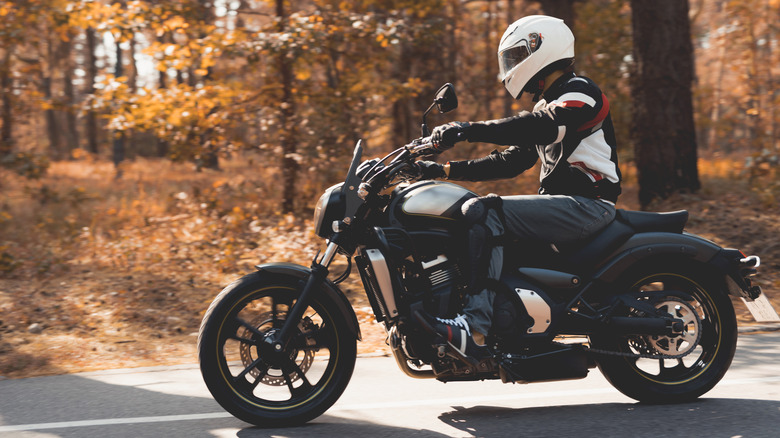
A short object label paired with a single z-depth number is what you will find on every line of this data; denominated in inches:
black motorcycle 154.4
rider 155.3
